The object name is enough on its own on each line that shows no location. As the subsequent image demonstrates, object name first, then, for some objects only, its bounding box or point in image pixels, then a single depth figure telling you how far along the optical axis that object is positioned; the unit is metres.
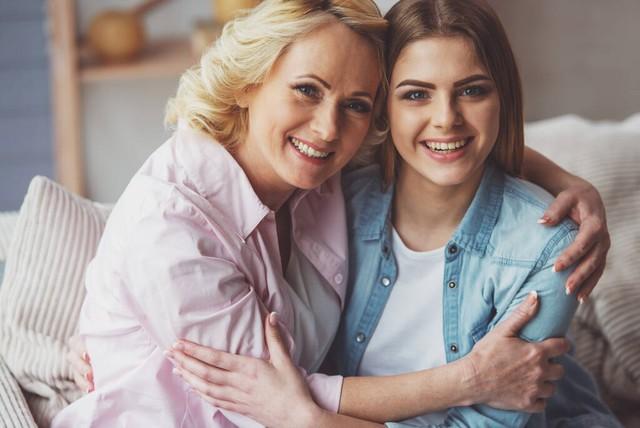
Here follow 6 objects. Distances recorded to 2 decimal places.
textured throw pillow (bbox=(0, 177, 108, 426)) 1.82
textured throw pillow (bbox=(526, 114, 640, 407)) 2.01
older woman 1.65
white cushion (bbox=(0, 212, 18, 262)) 1.96
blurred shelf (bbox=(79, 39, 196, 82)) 2.84
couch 1.82
